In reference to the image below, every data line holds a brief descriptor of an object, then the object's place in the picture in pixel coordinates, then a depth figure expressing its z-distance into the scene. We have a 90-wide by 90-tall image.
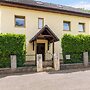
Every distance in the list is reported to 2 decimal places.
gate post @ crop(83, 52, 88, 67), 8.31
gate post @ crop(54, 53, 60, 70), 7.58
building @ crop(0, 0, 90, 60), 8.54
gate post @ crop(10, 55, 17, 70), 6.93
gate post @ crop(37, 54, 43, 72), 7.24
